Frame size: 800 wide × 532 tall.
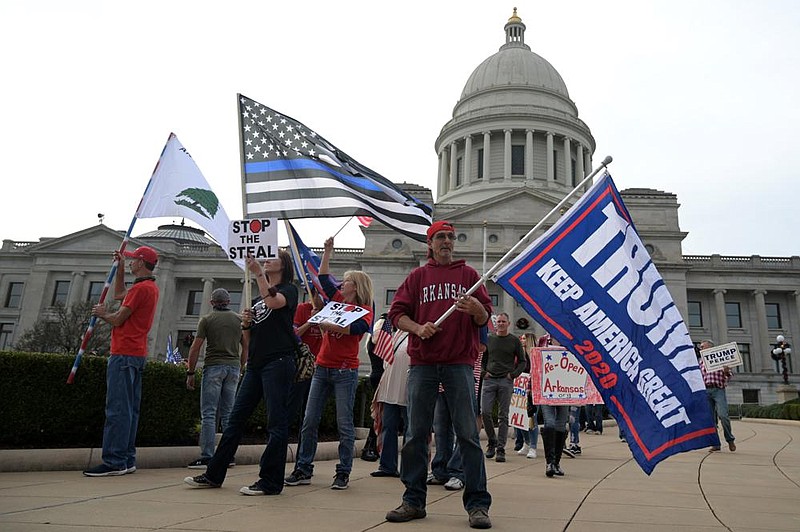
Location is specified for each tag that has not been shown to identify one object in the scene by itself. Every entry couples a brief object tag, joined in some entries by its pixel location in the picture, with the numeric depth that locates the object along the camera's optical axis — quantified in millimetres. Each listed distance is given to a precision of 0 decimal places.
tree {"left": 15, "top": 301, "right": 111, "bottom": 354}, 39312
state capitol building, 51281
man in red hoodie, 4551
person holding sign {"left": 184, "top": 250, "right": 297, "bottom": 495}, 5586
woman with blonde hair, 6320
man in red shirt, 6695
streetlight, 30381
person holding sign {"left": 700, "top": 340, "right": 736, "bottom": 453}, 12266
